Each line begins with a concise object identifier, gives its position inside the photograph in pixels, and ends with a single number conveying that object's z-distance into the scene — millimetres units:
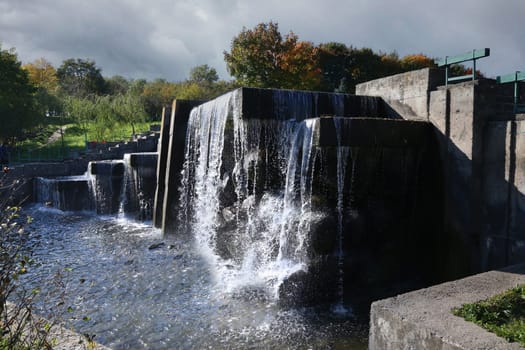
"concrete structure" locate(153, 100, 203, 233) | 10984
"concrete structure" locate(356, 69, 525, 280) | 6711
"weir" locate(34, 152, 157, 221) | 13641
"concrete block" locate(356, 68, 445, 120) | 8195
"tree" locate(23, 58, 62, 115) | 29648
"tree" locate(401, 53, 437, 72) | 33969
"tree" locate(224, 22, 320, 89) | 23922
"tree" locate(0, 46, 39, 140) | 22141
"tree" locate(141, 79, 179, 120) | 38125
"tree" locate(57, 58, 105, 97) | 48531
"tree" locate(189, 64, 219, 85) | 63184
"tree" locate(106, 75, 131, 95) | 54375
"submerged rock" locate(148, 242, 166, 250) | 9391
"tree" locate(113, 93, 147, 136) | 30688
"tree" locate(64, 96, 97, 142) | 30234
